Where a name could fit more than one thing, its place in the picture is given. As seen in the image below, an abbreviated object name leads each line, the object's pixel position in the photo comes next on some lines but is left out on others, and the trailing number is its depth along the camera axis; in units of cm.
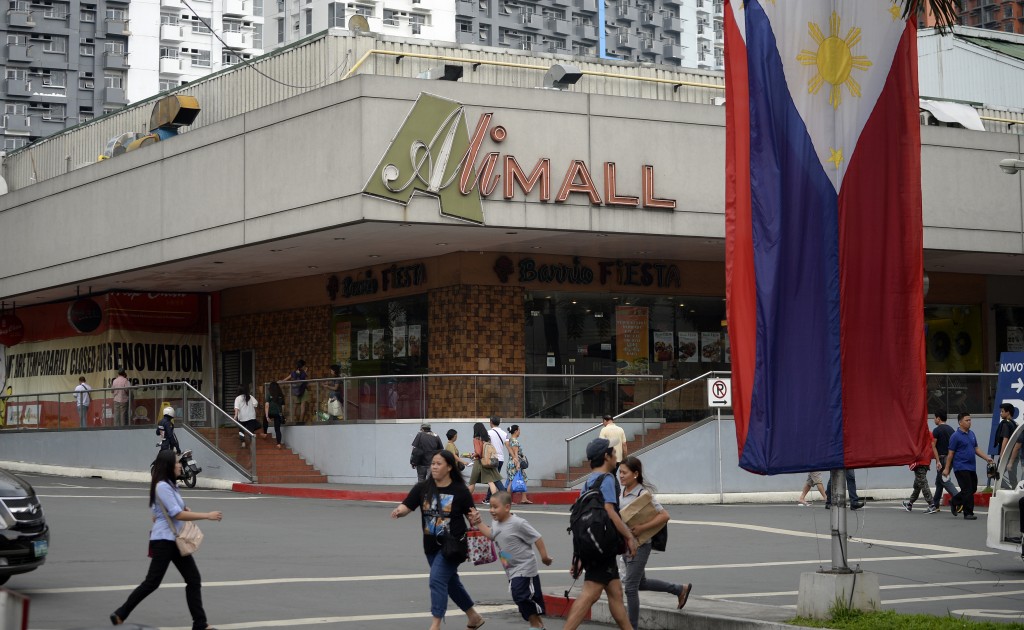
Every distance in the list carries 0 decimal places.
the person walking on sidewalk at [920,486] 2634
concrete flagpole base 1198
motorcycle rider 3119
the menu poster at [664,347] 3728
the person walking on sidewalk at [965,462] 2364
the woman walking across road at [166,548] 1185
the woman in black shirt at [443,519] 1203
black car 1346
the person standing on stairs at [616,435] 2839
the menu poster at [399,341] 3622
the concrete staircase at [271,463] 3275
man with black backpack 1134
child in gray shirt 1231
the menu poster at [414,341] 3572
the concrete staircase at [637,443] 3022
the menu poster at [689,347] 3769
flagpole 1231
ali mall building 3083
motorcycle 3130
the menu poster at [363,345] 3759
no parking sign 2891
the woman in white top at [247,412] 3406
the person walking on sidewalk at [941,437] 2694
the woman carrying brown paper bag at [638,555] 1223
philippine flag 1233
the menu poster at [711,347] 3797
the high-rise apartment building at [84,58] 9888
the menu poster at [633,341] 3669
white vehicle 1689
